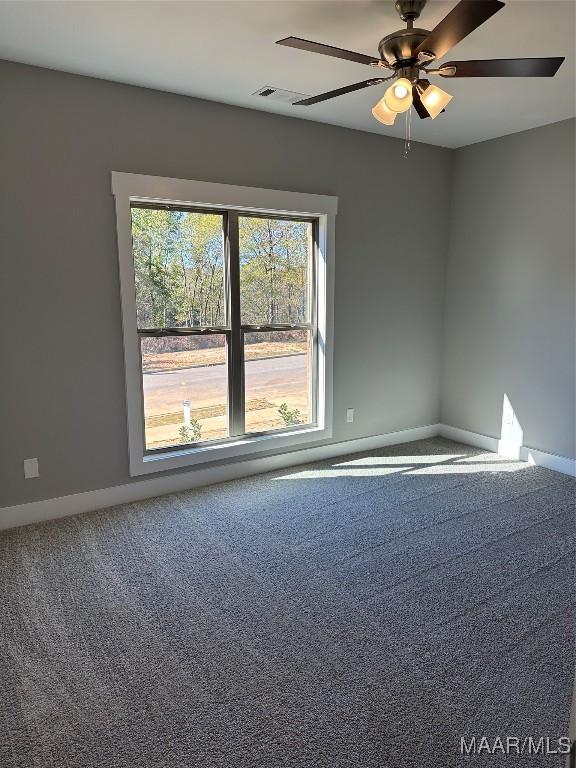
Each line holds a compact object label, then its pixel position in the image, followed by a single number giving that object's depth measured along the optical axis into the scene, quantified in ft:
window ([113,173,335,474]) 11.44
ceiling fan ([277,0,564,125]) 6.27
